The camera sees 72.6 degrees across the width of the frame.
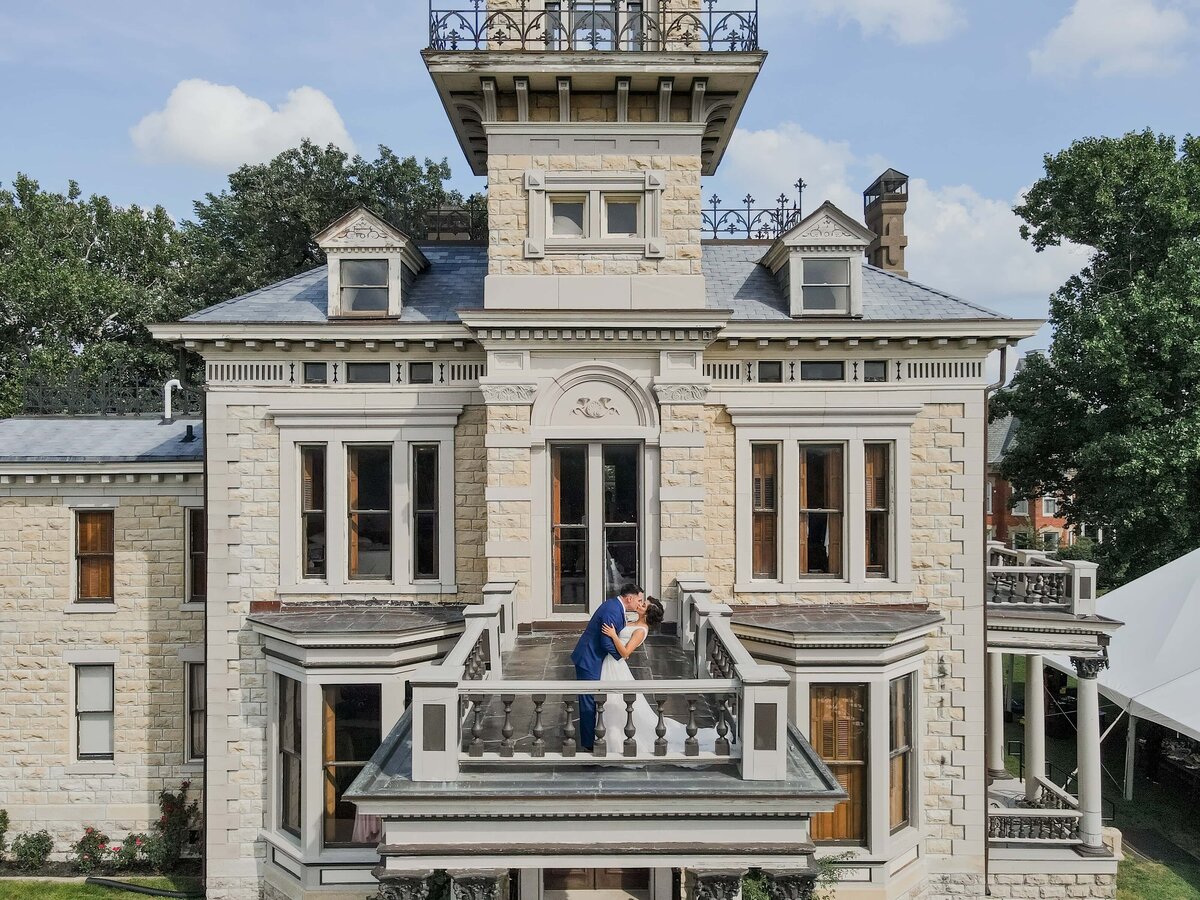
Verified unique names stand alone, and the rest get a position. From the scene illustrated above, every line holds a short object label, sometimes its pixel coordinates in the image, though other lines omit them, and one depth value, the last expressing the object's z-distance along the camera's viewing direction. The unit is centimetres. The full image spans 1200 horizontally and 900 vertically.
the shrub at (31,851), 1498
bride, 775
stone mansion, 1223
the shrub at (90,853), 1491
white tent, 1706
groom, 809
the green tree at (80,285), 3145
